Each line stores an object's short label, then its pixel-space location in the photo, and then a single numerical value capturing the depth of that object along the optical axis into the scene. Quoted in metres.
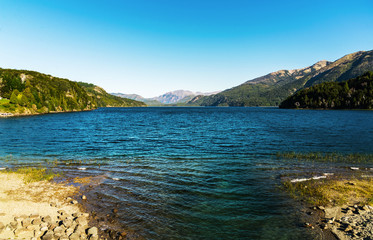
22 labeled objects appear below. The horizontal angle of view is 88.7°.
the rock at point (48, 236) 10.15
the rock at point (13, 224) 11.15
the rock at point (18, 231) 10.56
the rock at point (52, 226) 11.24
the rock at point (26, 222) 11.42
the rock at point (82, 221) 12.04
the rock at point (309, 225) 12.14
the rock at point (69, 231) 10.80
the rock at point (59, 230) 10.77
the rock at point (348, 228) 11.26
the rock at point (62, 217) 12.40
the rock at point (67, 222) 11.52
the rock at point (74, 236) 10.39
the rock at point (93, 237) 10.48
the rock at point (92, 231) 10.93
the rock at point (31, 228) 10.98
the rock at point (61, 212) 12.97
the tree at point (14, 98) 136.38
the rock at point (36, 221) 11.63
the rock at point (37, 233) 10.51
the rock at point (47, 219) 12.00
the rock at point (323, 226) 11.80
